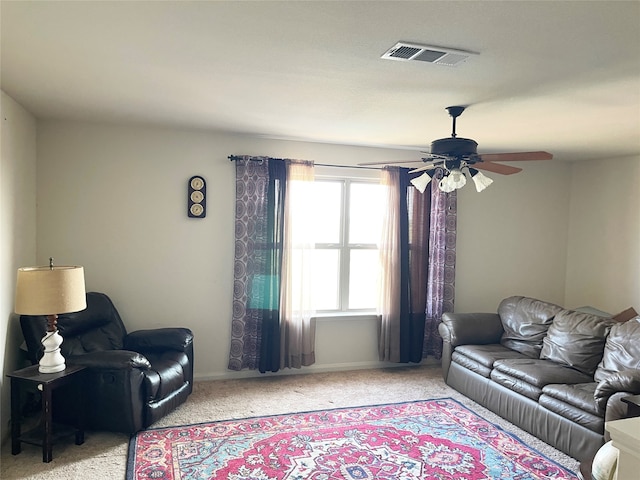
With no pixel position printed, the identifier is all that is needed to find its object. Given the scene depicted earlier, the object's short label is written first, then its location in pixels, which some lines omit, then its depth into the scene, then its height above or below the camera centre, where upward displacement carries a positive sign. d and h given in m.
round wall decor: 4.64 +0.33
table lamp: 3.10 -0.46
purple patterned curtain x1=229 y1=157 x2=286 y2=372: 4.74 -0.35
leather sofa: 3.22 -1.10
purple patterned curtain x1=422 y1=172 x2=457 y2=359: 5.39 -0.34
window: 5.21 -0.12
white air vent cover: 2.28 +0.89
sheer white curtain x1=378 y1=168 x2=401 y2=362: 5.20 -0.41
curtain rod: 4.68 +0.71
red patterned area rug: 3.03 -1.52
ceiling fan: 3.22 +0.50
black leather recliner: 3.38 -1.08
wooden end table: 3.04 -1.15
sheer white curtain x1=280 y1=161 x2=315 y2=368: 4.86 -0.41
